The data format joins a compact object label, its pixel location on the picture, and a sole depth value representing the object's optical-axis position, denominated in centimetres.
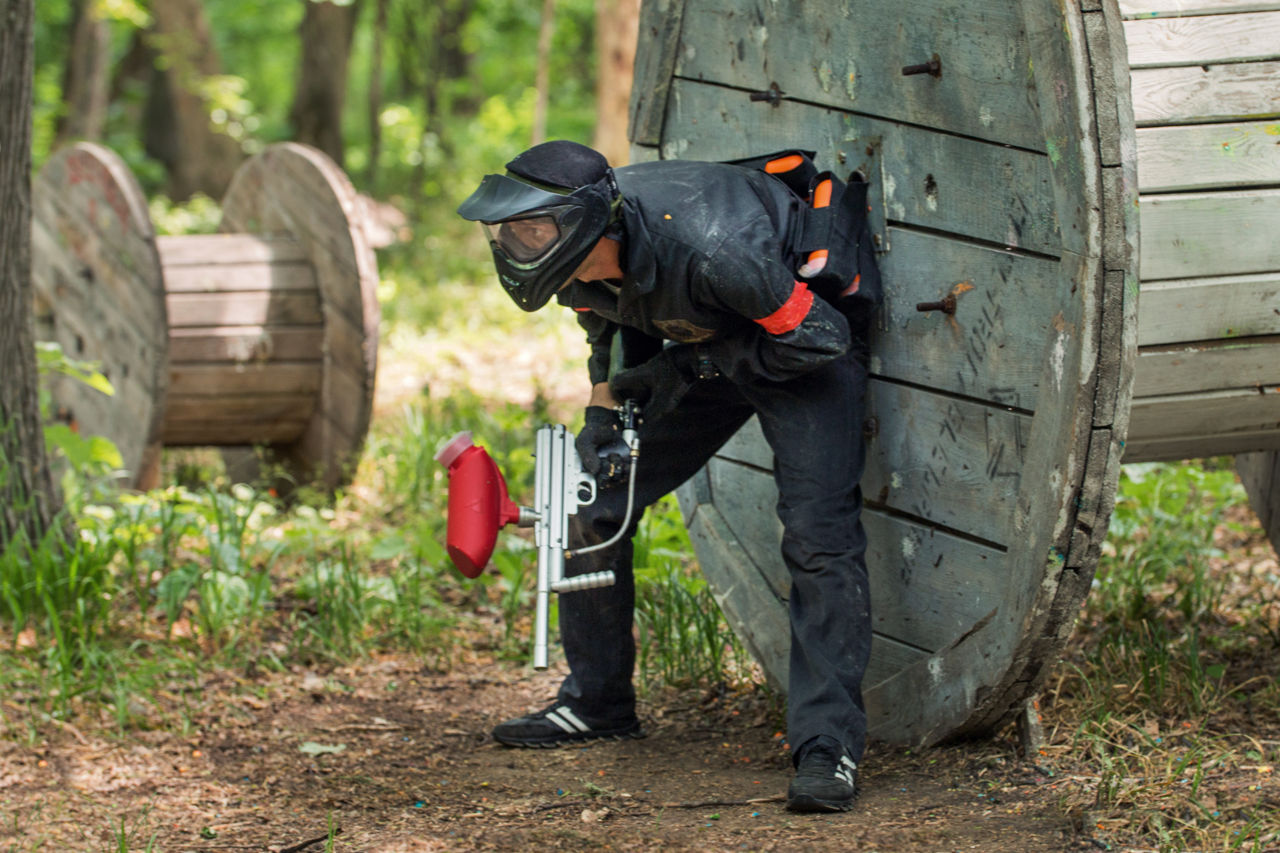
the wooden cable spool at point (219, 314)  1008
